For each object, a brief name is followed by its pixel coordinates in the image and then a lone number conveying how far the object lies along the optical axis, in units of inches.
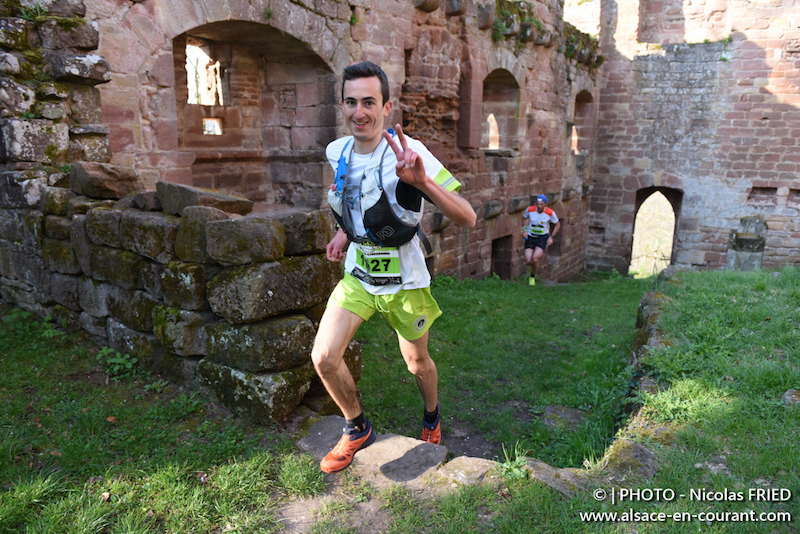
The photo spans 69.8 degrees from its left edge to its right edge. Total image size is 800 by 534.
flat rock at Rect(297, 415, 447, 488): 105.6
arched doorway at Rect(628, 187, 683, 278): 960.9
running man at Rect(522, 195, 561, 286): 414.9
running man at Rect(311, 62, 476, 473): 102.6
